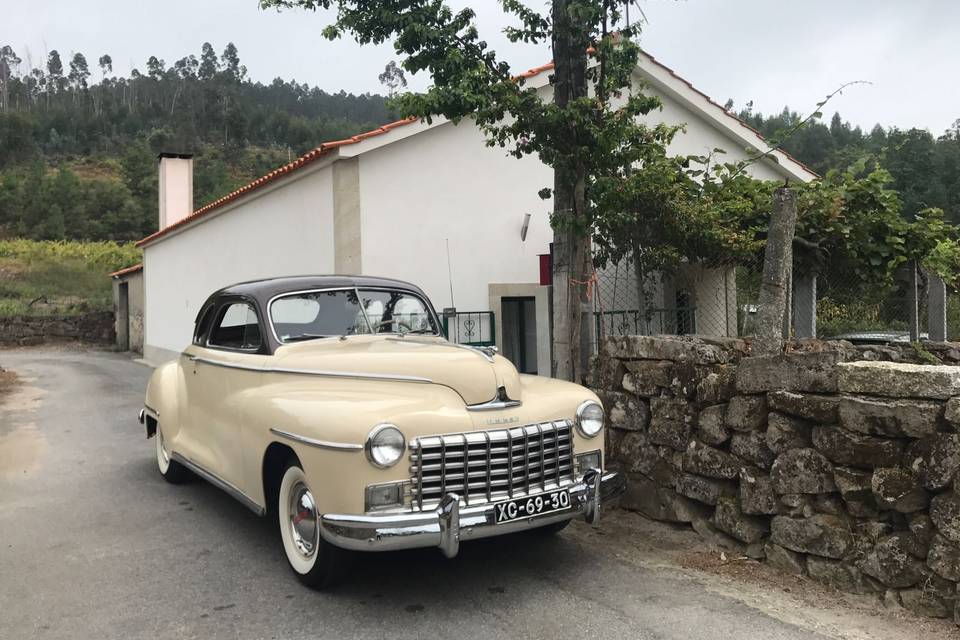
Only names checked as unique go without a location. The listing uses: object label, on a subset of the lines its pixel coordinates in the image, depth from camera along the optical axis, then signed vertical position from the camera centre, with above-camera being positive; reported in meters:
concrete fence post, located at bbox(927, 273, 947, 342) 7.00 +0.01
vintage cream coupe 3.60 -0.64
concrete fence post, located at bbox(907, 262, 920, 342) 7.15 +0.08
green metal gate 9.99 -0.17
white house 9.70 +1.53
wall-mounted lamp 10.57 +1.34
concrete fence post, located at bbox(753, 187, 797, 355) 4.71 +0.27
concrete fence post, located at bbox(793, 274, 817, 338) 7.93 +0.08
